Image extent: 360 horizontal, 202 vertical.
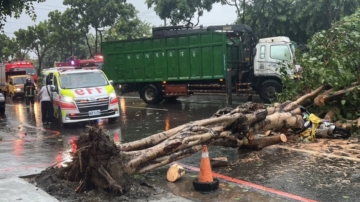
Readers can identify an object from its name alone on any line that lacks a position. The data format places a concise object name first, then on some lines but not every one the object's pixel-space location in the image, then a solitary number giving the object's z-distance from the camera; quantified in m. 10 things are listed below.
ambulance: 12.92
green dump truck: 17.20
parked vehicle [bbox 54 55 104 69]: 31.02
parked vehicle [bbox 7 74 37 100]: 28.08
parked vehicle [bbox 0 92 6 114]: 17.75
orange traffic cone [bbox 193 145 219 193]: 6.11
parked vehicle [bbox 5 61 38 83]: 33.28
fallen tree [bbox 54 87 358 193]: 6.06
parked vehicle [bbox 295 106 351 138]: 9.39
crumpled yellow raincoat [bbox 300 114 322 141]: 9.36
